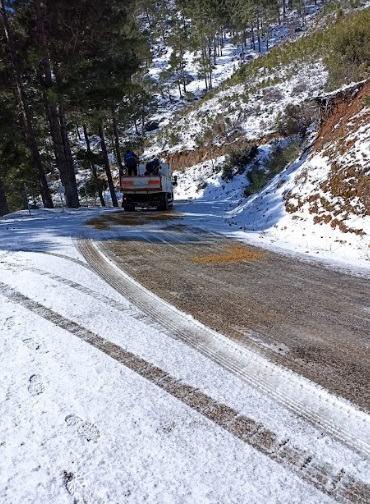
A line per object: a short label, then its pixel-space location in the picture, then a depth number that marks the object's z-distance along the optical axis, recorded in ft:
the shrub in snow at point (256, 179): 51.57
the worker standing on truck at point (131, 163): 55.36
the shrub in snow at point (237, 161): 81.10
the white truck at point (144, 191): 53.01
